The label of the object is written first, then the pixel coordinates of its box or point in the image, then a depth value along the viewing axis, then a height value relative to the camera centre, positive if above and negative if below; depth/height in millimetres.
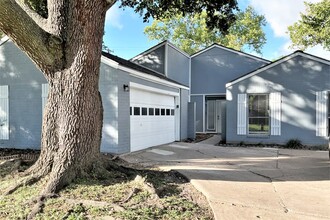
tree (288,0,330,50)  21078 +6295
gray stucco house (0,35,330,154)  9758 +235
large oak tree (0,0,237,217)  5035 +358
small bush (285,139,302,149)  12359 -1542
